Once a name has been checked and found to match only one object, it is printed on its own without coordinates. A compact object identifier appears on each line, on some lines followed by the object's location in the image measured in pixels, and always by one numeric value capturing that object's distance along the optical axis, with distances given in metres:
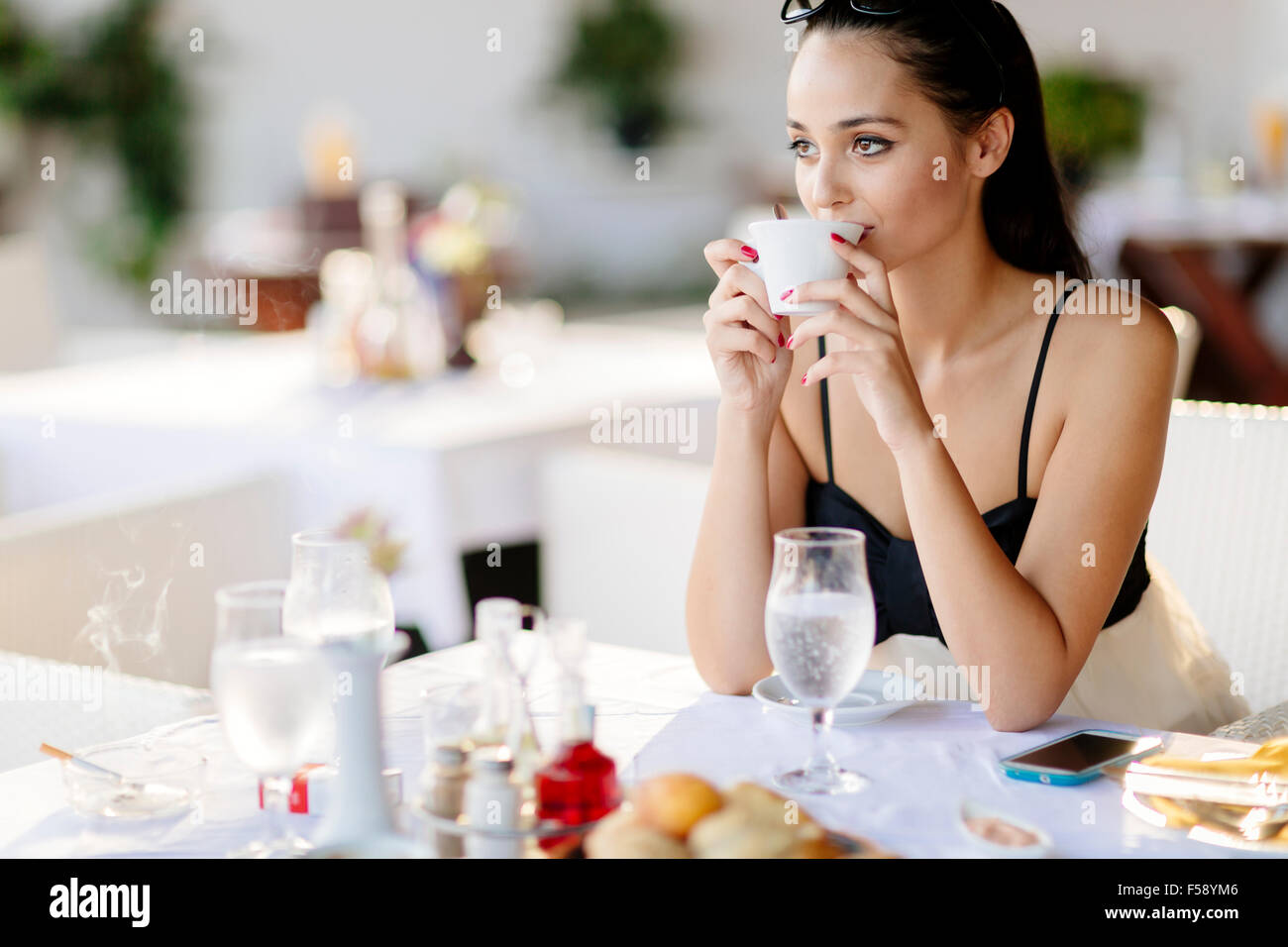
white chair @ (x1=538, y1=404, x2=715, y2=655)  2.28
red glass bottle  0.90
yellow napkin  1.02
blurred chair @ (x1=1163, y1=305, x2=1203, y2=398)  3.05
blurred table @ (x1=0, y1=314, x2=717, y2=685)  2.10
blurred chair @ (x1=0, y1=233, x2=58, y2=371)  3.96
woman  1.29
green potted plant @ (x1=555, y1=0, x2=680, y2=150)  10.84
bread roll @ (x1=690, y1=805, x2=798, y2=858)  0.82
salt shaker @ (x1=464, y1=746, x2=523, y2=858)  0.88
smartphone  1.03
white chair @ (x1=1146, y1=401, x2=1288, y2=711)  1.95
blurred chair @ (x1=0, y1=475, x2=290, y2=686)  1.87
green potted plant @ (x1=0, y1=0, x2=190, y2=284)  8.55
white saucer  1.18
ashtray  1.02
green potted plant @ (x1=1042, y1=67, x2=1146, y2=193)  7.10
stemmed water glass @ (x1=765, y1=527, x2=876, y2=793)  1.00
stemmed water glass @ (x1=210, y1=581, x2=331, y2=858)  0.85
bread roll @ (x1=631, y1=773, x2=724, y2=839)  0.85
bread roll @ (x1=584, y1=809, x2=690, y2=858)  0.83
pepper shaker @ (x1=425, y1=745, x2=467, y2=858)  0.91
